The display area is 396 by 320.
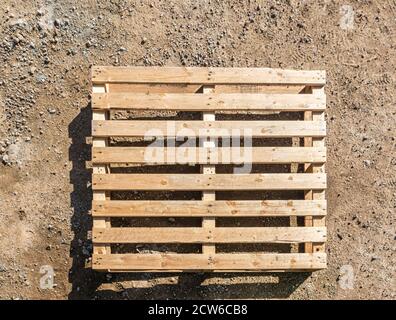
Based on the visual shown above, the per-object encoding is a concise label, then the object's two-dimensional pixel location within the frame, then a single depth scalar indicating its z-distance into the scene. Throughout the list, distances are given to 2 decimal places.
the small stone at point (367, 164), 4.25
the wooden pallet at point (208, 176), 3.75
